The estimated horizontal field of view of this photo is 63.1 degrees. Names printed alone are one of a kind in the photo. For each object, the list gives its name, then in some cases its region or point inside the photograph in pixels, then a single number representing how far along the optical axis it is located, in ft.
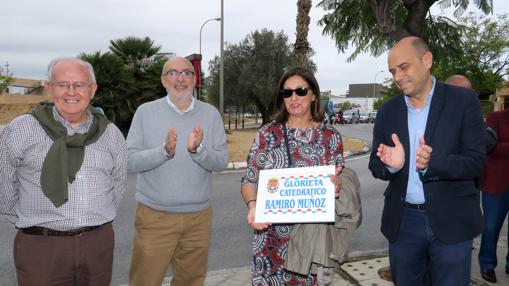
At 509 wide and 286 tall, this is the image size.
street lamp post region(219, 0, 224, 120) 68.72
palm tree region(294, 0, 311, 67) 33.42
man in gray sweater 10.15
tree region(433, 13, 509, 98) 106.63
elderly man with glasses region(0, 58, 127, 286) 7.75
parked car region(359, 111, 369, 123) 172.98
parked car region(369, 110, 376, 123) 178.60
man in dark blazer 8.04
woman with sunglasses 8.77
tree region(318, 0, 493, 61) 15.76
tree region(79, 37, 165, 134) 50.29
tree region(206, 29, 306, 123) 101.76
